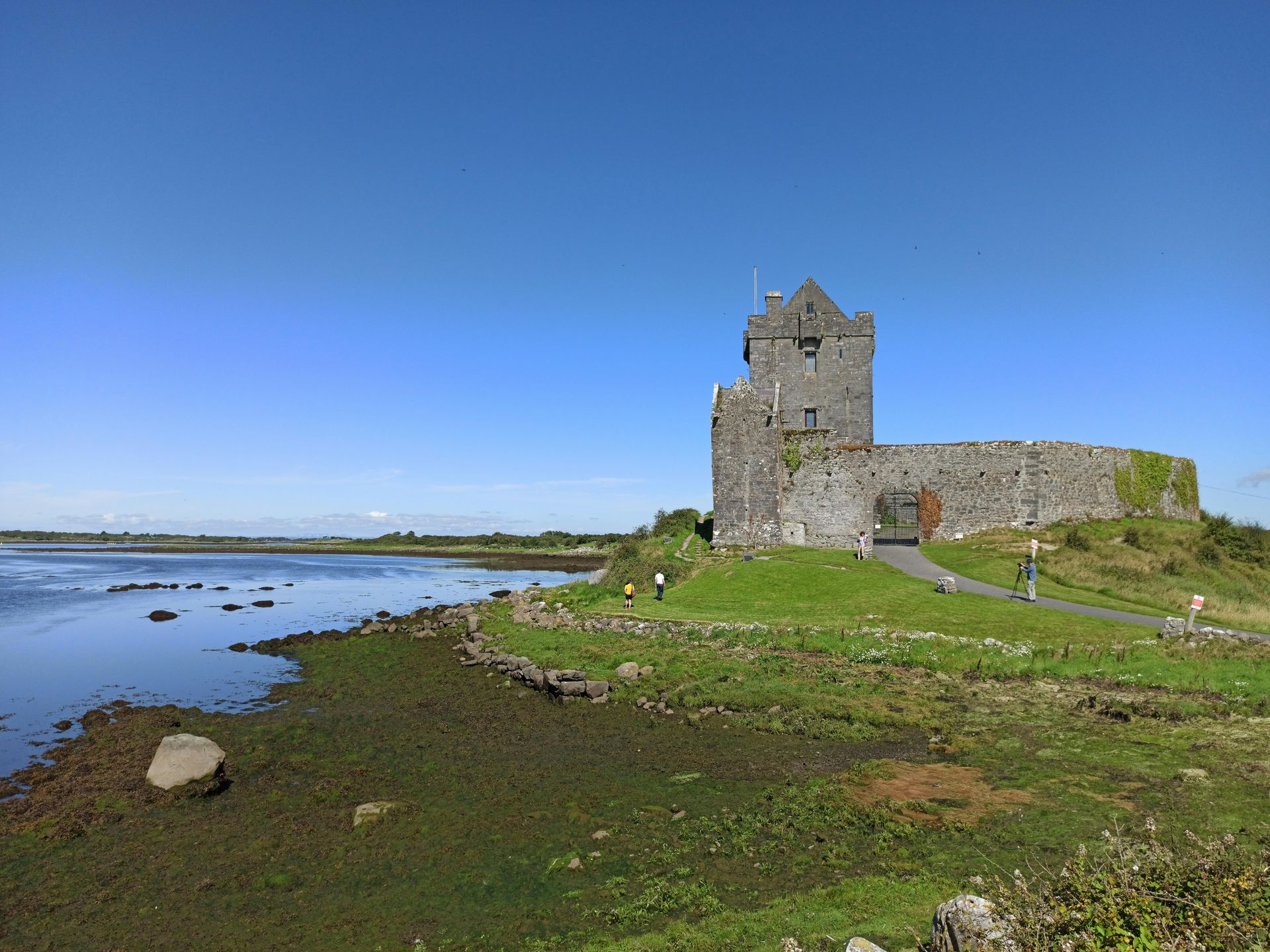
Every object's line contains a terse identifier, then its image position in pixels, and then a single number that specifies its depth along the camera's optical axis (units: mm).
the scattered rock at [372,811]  11398
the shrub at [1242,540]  34094
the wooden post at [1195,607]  18141
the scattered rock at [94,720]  18250
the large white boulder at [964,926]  5230
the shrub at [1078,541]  33500
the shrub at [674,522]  50062
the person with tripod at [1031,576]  23781
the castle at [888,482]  36625
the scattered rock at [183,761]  13172
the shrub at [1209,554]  32438
